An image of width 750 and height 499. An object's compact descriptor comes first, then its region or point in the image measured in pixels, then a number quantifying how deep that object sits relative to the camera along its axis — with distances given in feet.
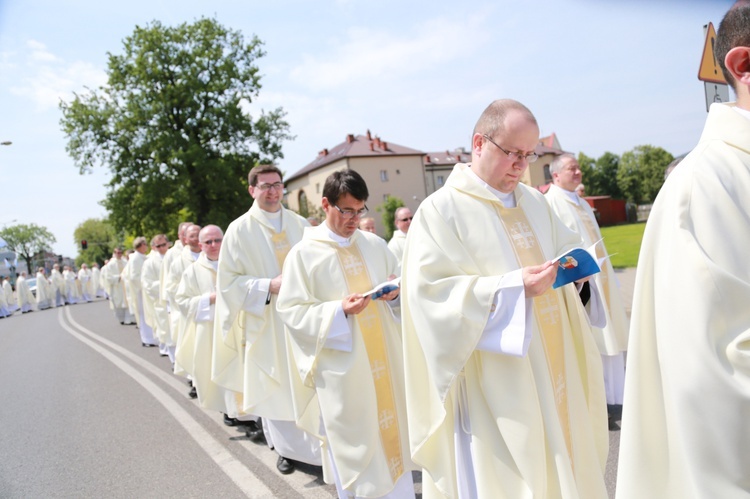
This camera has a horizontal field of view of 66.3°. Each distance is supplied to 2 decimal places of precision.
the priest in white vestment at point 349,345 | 12.09
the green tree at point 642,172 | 275.18
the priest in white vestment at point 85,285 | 112.57
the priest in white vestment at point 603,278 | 18.01
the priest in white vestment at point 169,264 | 29.94
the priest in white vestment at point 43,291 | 102.22
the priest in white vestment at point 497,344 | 8.20
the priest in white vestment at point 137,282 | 43.14
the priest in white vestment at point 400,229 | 28.48
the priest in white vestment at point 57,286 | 104.32
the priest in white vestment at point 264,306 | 16.37
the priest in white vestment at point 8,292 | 95.61
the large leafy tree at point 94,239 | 303.48
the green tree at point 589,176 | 274.98
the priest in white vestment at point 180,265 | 27.43
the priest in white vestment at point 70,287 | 108.06
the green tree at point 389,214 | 165.58
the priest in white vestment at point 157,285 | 35.47
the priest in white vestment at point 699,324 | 4.58
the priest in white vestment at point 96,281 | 113.70
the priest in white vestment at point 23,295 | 99.06
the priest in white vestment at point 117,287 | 58.95
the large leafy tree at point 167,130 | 103.86
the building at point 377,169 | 195.31
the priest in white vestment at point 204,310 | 20.81
